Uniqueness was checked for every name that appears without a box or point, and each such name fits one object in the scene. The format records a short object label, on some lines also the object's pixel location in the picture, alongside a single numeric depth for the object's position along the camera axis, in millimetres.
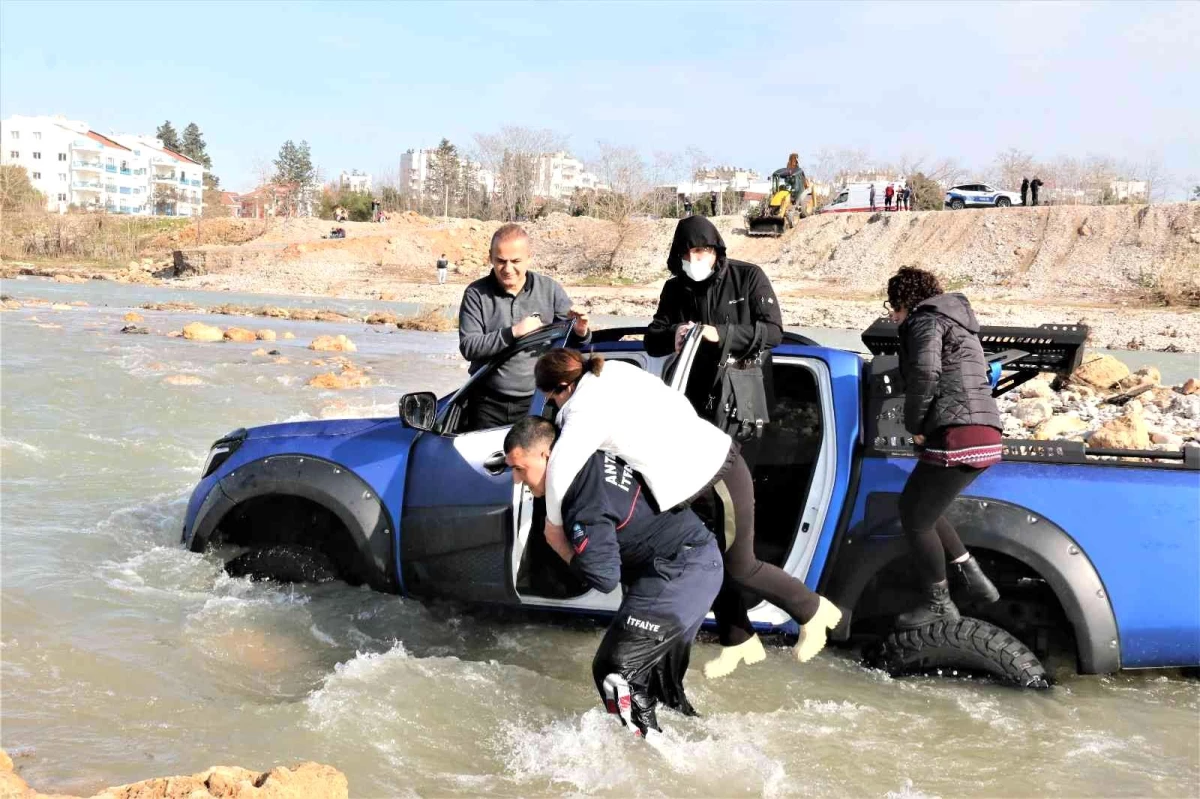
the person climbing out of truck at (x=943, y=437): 4320
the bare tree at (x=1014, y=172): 69938
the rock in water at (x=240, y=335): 24716
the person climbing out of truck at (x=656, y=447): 3764
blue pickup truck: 4238
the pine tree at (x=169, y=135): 144250
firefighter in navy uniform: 3756
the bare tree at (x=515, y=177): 82062
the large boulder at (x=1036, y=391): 12664
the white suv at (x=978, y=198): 50250
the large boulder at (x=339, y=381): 16969
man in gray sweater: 5301
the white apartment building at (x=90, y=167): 118000
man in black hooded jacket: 4840
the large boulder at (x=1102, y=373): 13430
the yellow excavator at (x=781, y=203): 50906
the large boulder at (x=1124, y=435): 8242
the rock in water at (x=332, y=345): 23516
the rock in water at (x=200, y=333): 24469
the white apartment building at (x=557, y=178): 94188
